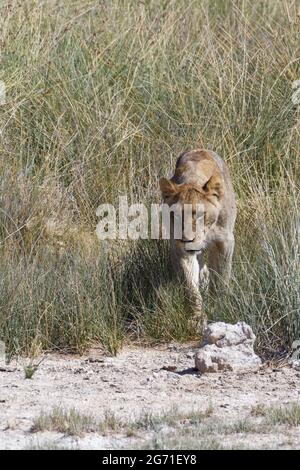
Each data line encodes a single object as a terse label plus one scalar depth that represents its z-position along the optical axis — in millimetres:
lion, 17234
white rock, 15125
